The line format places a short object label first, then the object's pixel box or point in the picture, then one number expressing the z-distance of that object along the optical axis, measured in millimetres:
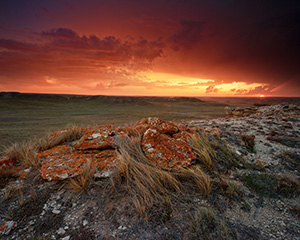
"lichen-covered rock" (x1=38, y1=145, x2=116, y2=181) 2307
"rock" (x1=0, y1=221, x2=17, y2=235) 1619
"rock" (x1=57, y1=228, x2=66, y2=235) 1610
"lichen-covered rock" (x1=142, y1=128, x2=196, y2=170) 2533
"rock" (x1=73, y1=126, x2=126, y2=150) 2969
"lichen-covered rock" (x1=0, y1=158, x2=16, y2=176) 2494
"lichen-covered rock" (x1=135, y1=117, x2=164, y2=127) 3818
